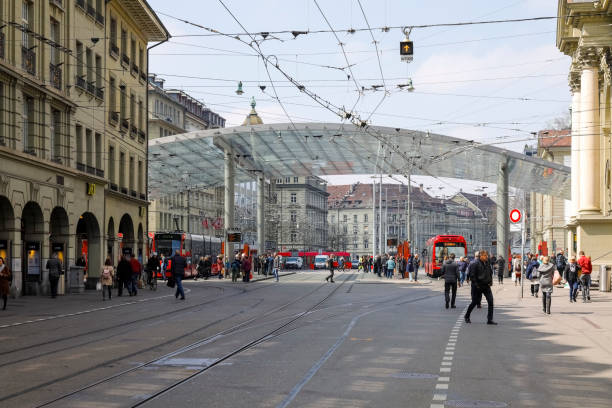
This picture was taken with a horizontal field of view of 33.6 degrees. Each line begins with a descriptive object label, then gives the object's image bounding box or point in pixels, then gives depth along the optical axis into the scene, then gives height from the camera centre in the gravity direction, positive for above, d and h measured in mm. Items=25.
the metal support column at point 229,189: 62094 +2921
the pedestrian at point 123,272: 36719 -1316
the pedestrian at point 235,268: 54531 -1746
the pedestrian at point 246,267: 54094 -1662
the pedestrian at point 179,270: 33797 -1130
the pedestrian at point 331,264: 57541 -1595
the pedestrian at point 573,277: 32406 -1307
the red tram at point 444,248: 68375 -812
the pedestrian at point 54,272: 34250 -1214
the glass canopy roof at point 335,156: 60562 +5214
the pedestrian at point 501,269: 54562 -1770
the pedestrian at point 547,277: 25812 -1050
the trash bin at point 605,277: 39656 -1601
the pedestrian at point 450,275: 28781 -1115
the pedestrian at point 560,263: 42819 -1148
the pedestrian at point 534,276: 37438 -1542
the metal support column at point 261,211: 74312 +1846
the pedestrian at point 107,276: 33219 -1307
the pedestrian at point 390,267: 65375 -1988
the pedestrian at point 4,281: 27266 -1227
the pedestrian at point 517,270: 50844 -1721
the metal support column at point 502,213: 64812 +1490
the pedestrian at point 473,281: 23409 -1044
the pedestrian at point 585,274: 32741 -1255
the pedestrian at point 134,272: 37500 -1357
